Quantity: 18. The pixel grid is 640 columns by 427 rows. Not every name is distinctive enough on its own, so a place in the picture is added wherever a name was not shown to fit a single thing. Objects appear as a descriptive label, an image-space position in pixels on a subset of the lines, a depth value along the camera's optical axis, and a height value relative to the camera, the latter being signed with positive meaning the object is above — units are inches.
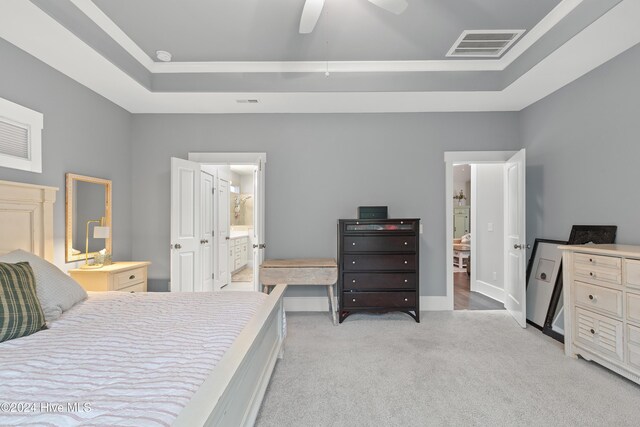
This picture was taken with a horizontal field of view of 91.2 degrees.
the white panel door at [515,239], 137.2 -11.2
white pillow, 73.8 -17.9
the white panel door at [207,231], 180.5 -9.6
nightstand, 115.4 -23.4
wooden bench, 140.9 -26.6
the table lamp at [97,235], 121.5 -7.6
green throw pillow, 60.9 -18.2
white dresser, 87.2 -27.7
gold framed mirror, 118.3 +0.3
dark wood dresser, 141.9 -22.7
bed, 38.1 -23.1
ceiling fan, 77.3 +52.5
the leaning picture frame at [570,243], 110.9 -11.1
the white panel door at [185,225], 145.6 -4.8
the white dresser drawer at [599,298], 91.5 -25.9
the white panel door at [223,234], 209.6 -13.0
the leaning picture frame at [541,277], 132.9 -27.7
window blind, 94.5 +23.7
